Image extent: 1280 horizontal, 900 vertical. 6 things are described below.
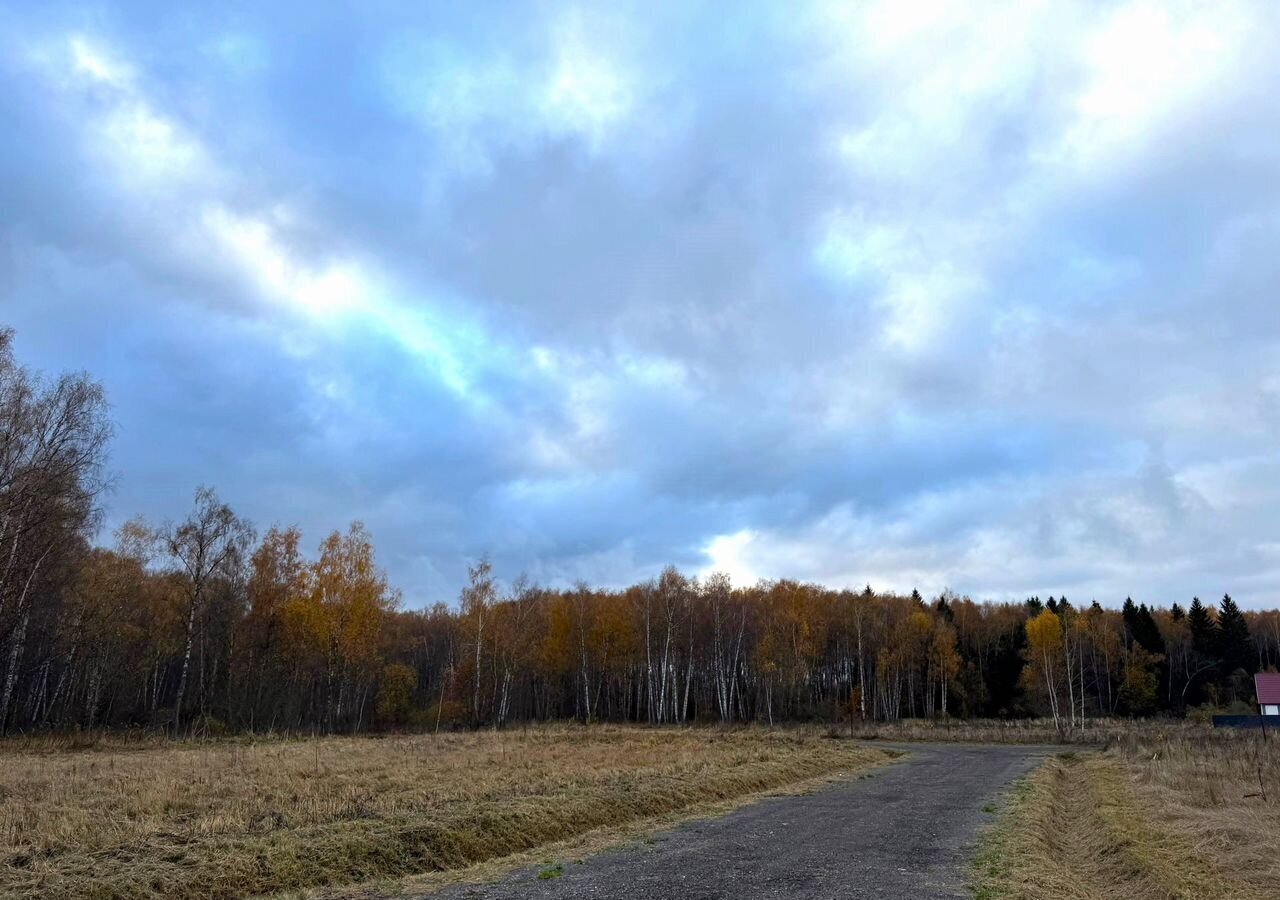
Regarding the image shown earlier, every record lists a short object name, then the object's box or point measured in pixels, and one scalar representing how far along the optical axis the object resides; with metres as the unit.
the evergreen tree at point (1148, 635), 97.03
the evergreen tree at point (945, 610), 108.76
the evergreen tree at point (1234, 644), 95.06
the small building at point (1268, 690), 61.44
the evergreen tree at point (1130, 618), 101.74
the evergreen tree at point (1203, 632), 96.75
